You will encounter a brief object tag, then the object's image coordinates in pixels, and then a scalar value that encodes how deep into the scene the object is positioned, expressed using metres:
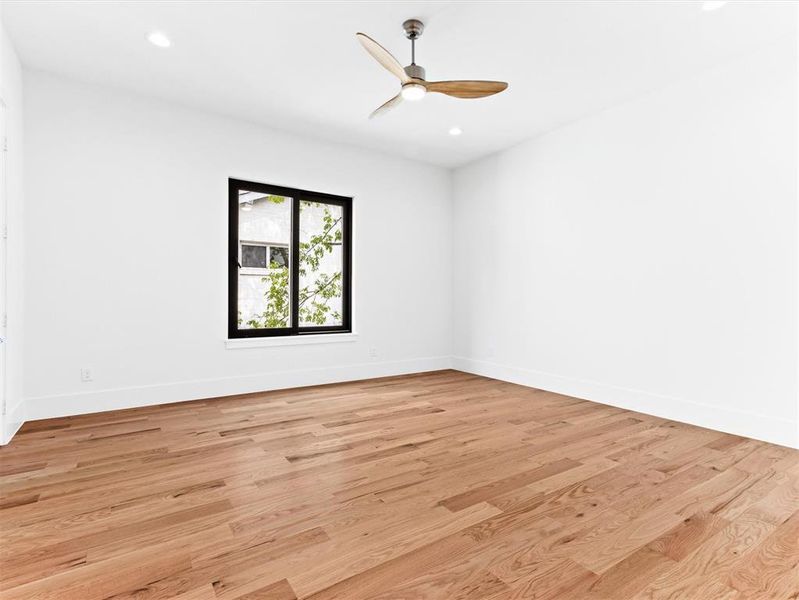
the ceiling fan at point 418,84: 2.60
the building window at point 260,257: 4.51
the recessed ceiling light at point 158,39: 2.87
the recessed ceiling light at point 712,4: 2.51
